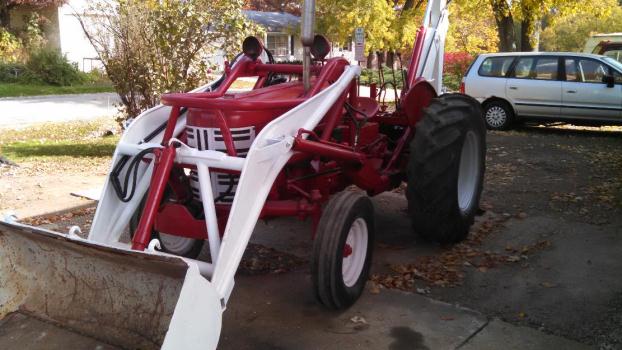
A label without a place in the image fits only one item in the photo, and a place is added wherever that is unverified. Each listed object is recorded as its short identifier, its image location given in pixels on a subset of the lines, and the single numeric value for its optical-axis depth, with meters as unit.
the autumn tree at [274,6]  44.53
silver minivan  12.30
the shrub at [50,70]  24.45
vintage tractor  3.46
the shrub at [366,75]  22.75
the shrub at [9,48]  26.84
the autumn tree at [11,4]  28.08
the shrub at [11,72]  24.23
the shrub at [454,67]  24.41
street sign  7.04
